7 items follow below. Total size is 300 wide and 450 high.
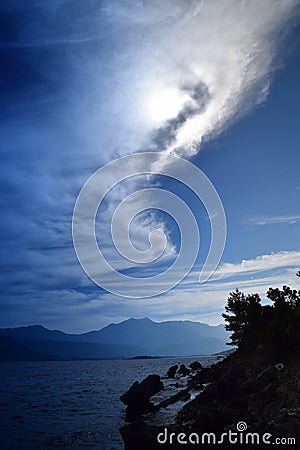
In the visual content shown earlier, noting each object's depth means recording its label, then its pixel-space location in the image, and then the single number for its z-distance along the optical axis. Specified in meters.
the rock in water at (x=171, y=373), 106.25
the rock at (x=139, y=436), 20.90
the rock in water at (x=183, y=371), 109.06
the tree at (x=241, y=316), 73.84
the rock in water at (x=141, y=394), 41.67
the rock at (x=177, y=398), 42.97
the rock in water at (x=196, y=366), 129.98
